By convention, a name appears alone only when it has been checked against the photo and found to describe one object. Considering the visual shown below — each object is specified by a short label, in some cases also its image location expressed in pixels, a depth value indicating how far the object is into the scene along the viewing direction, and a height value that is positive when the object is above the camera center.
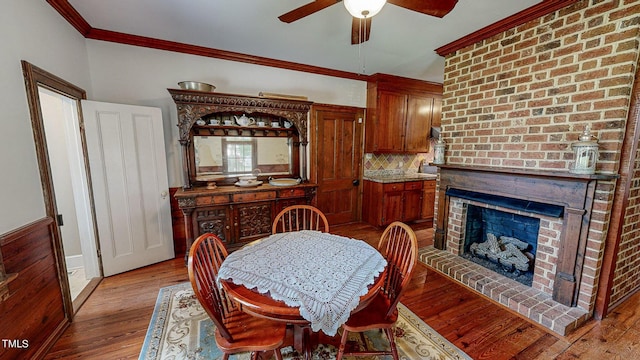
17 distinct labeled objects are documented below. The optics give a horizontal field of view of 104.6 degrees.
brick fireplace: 1.91 -0.82
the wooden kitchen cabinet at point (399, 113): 4.14 +0.58
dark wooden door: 3.98 -0.21
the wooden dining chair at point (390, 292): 1.37 -0.91
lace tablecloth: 1.12 -0.69
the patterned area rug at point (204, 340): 1.65 -1.38
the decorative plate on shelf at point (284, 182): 3.43 -0.50
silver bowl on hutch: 2.83 +0.70
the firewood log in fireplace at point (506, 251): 2.46 -1.11
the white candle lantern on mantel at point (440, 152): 2.98 -0.07
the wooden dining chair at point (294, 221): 3.17 -0.99
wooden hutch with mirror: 2.92 -0.21
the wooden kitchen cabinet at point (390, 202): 4.07 -0.94
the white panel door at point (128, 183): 2.52 -0.39
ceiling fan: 1.52 +0.89
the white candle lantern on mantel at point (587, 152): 1.79 -0.04
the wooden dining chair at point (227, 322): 1.21 -0.97
